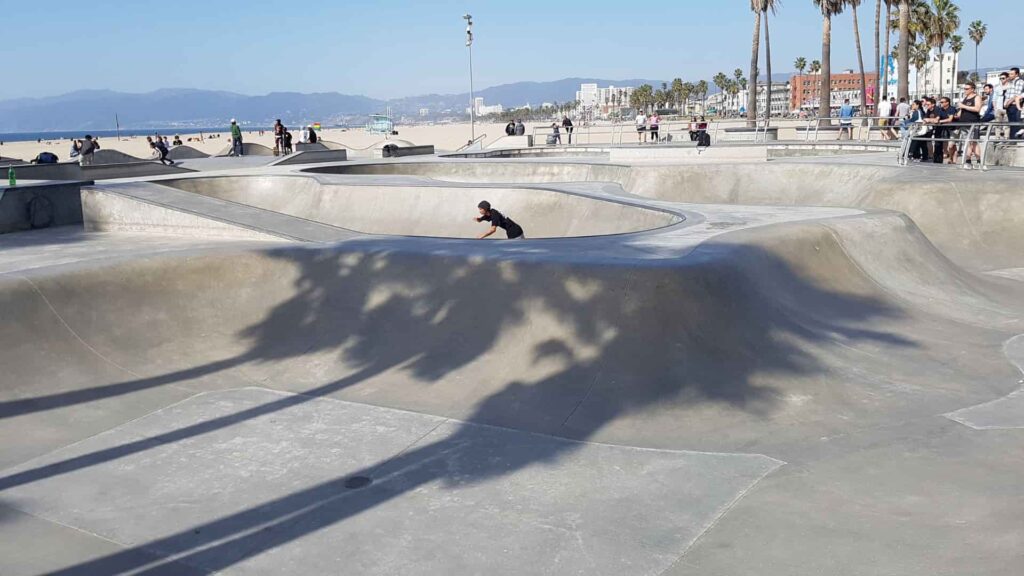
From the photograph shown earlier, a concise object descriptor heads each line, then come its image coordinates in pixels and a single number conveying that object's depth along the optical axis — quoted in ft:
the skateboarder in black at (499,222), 38.68
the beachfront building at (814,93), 551.10
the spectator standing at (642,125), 109.60
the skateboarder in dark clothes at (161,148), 85.83
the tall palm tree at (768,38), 150.92
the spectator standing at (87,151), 80.74
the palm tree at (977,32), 335.67
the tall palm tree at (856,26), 178.67
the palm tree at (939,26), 212.23
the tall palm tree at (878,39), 166.79
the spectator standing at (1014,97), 53.21
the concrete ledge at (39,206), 48.49
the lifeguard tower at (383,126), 227.81
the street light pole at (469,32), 136.46
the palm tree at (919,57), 280.68
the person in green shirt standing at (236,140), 99.80
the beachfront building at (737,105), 554.95
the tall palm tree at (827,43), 134.21
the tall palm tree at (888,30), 159.33
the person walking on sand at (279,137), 102.69
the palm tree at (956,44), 333.01
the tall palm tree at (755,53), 145.79
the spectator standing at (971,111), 52.54
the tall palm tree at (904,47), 109.81
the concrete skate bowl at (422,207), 47.78
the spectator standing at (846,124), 99.35
